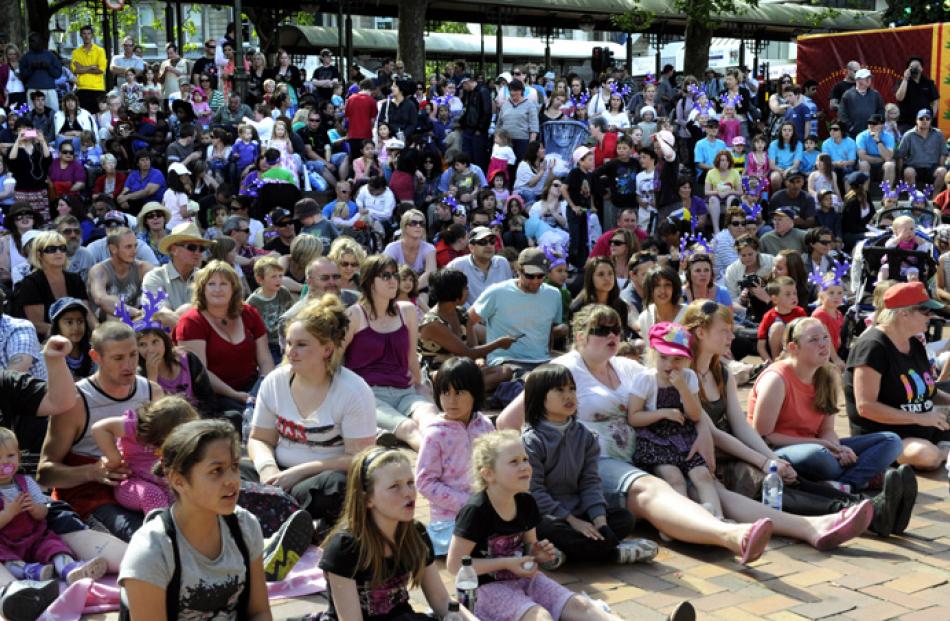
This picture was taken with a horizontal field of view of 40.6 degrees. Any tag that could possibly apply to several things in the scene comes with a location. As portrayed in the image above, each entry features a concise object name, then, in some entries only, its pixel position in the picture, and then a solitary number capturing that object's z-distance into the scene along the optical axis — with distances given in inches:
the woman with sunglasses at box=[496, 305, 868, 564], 230.5
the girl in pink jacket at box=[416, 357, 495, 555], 229.8
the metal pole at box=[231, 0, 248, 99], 776.9
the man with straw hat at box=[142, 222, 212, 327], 366.9
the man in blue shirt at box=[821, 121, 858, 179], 723.4
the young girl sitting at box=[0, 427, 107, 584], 213.0
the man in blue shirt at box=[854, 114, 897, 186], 729.0
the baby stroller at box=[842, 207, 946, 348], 442.6
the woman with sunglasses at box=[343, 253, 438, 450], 306.8
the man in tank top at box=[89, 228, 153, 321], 387.5
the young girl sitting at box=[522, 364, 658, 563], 226.8
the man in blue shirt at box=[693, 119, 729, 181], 689.6
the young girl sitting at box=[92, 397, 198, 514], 228.1
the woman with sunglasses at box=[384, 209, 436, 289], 451.5
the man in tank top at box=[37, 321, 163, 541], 230.8
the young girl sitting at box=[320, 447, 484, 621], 168.9
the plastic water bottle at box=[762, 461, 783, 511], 253.3
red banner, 855.1
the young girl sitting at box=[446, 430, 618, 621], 192.1
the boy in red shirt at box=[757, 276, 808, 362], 382.0
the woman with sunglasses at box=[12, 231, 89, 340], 370.0
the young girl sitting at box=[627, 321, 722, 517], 255.3
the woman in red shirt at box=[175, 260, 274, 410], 307.4
